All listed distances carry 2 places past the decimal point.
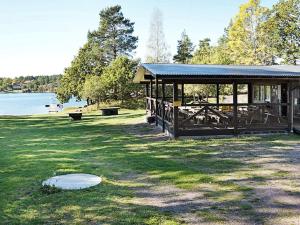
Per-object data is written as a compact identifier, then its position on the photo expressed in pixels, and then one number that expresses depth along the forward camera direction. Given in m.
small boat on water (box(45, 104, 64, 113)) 49.47
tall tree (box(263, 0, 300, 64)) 32.97
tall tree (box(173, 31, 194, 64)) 61.62
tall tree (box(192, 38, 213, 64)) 34.86
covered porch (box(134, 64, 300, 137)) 13.55
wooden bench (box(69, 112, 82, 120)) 23.05
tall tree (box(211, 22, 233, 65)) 32.16
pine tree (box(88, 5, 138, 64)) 51.25
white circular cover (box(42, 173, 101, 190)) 7.15
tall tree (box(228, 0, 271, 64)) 34.10
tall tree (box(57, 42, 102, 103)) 48.45
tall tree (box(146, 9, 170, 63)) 45.41
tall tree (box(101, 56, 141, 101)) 35.75
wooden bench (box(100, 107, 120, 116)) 25.94
